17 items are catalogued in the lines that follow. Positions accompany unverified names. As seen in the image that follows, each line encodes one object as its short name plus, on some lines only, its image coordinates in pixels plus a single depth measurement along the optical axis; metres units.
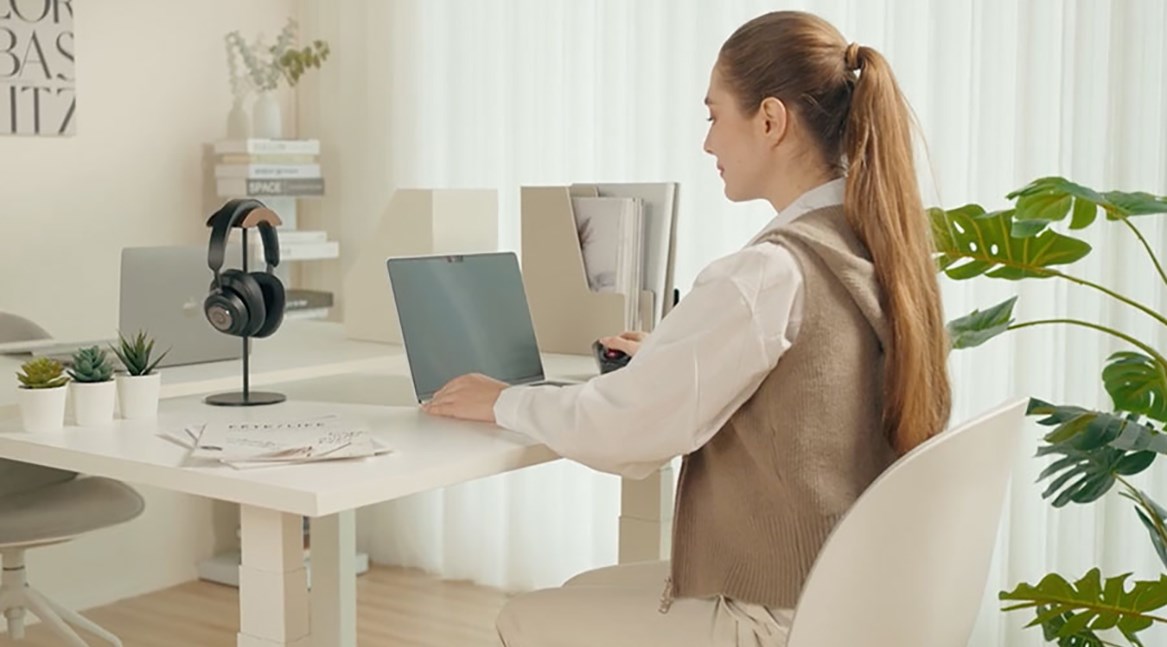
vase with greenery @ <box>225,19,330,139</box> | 4.10
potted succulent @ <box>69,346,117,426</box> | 1.99
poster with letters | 3.54
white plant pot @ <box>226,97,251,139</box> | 4.10
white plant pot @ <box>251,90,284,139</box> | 4.09
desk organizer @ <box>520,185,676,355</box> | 2.60
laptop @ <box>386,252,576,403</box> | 2.12
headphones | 2.12
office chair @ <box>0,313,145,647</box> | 2.79
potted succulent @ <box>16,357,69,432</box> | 1.94
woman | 1.66
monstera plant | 2.28
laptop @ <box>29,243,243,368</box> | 2.46
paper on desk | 1.75
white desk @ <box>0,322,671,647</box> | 1.65
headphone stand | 2.19
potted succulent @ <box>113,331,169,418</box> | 2.04
